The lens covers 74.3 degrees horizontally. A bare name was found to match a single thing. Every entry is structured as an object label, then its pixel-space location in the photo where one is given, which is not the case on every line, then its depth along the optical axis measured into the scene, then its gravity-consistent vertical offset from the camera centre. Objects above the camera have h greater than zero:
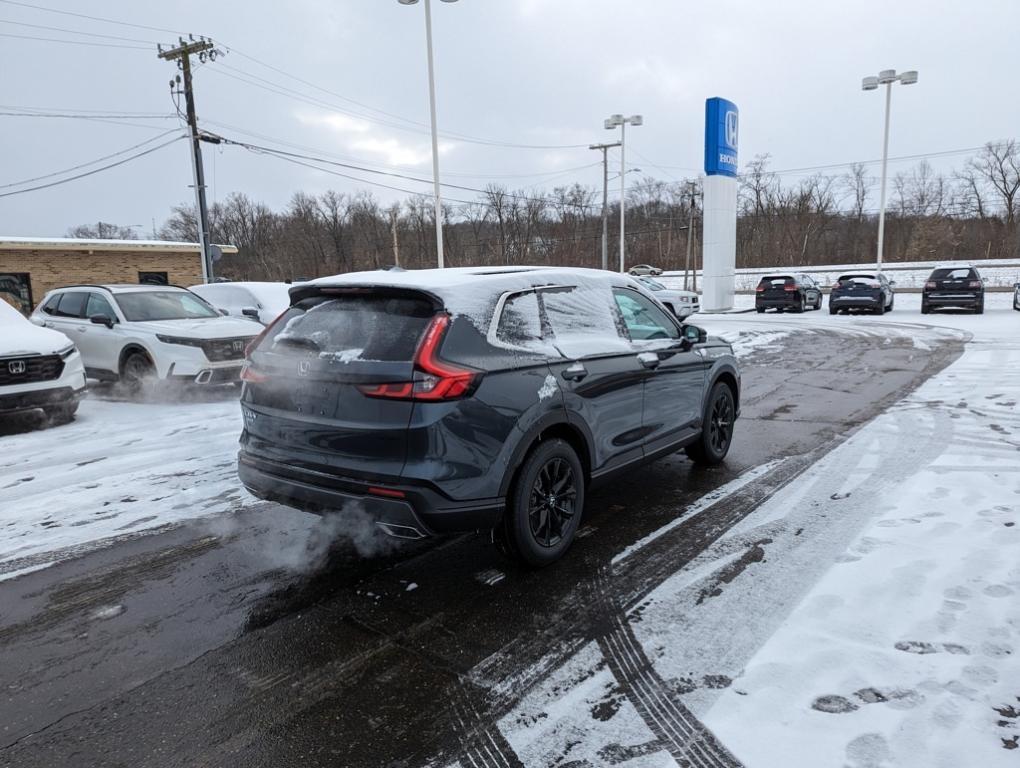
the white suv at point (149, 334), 9.55 -0.74
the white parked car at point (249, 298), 13.72 -0.35
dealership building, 24.20 +0.78
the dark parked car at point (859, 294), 24.80 -0.91
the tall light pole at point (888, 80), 30.38 +8.46
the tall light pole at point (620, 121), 36.75 +8.25
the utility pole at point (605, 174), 43.65 +6.70
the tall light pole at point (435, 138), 20.72 +4.58
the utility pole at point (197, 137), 24.50 +5.29
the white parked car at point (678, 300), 22.69 -0.94
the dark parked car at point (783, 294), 26.97 -0.93
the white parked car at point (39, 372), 7.85 -1.03
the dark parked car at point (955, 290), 23.22 -0.79
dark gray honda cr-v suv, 3.40 -0.68
